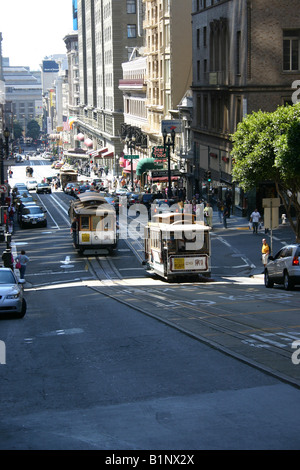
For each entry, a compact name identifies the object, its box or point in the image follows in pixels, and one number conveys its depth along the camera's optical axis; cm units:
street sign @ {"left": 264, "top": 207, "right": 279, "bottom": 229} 3409
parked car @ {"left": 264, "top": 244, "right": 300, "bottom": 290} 2745
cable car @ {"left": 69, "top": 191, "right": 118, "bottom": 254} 4281
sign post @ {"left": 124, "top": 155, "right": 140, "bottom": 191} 9058
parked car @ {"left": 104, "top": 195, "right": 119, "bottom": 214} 6685
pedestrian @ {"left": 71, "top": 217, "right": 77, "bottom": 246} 4432
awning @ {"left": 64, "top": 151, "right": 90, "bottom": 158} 15675
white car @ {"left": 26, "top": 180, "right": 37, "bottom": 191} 11389
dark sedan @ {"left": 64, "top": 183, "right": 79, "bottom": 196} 9693
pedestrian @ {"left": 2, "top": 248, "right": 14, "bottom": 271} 3529
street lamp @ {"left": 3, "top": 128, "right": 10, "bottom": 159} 5845
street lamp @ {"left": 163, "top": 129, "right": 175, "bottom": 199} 6031
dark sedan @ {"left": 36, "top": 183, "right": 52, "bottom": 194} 10700
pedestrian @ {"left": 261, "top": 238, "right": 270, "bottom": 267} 3594
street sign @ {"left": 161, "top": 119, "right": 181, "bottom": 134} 7572
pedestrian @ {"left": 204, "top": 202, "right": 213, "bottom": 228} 4872
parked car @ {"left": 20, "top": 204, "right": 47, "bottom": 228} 6044
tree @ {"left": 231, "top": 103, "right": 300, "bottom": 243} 3619
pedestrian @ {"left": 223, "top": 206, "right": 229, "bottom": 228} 5278
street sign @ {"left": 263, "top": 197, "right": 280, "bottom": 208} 3372
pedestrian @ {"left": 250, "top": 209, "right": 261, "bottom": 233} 4788
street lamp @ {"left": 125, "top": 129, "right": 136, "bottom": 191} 10589
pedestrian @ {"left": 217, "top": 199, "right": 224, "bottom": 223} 5739
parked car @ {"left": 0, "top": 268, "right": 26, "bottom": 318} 2233
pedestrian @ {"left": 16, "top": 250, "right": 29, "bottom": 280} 3409
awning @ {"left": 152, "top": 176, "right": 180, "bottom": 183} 7800
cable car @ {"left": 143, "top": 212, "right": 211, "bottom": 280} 3136
